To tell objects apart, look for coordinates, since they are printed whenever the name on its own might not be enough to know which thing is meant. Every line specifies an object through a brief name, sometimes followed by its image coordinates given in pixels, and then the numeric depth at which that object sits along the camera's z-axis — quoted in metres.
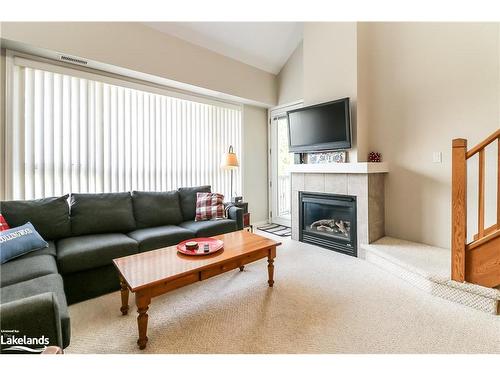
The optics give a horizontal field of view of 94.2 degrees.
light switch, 2.77
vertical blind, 2.65
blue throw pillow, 1.82
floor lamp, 3.94
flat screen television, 3.15
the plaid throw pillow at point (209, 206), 3.29
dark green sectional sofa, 1.05
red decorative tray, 2.00
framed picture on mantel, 3.34
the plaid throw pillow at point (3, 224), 2.03
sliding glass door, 4.87
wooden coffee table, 1.53
